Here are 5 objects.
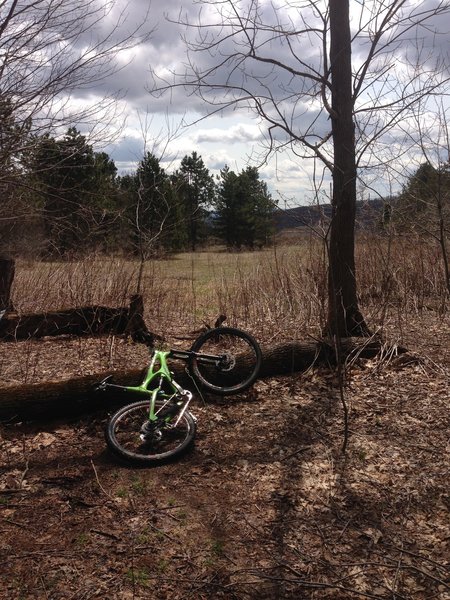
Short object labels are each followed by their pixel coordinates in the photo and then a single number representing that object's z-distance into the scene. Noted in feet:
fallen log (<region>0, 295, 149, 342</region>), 23.70
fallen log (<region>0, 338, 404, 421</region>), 14.34
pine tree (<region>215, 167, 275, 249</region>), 136.36
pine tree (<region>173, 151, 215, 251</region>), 125.30
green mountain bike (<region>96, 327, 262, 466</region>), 12.92
